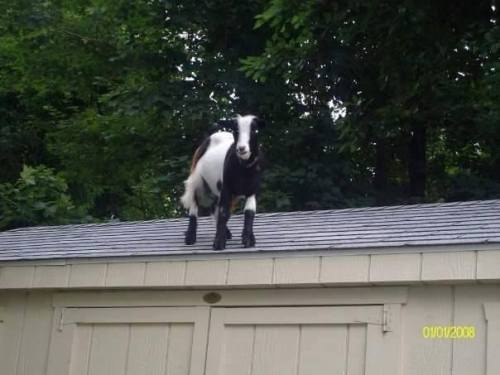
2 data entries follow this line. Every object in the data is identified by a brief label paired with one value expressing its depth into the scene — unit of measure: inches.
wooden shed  217.5
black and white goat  255.1
